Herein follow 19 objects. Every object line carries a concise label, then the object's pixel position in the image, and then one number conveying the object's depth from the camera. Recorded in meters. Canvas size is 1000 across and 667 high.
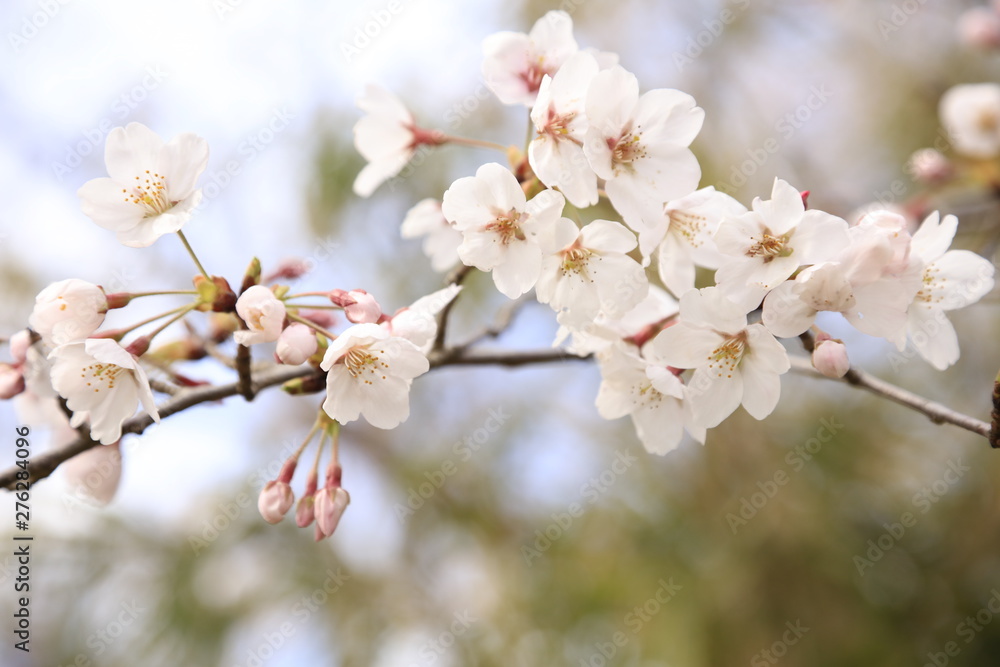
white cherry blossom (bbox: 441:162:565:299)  0.83
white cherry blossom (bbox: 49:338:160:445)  0.83
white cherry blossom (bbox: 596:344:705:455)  0.85
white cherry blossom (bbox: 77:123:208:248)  0.84
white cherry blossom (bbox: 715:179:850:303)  0.82
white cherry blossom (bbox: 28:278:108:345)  0.82
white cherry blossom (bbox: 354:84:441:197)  0.91
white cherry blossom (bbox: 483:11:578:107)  0.86
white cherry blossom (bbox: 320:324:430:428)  0.82
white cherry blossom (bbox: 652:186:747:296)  0.85
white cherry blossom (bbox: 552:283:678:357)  0.86
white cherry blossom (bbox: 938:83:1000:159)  1.31
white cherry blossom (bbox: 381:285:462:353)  0.83
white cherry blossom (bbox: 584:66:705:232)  0.83
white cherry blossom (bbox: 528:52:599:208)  0.82
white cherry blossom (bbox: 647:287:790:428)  0.84
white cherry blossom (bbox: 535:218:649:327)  0.84
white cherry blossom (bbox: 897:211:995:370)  0.85
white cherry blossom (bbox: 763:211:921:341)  0.81
